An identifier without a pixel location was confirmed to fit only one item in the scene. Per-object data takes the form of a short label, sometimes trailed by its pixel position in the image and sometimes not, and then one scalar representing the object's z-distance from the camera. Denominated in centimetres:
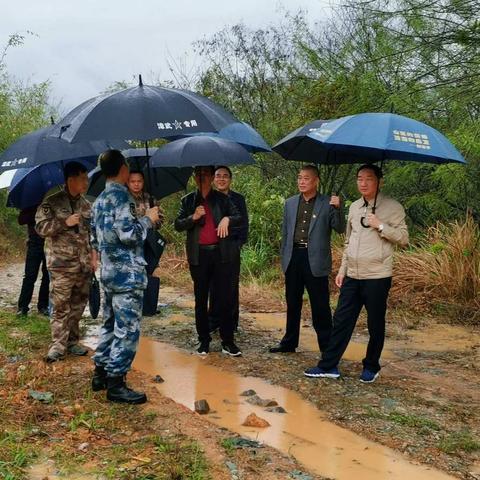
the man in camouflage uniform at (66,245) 530
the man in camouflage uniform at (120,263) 414
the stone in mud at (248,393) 471
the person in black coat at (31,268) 707
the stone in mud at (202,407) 430
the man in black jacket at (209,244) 559
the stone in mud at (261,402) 448
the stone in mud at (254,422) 408
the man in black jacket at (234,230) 576
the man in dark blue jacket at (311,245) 532
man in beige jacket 479
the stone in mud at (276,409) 439
